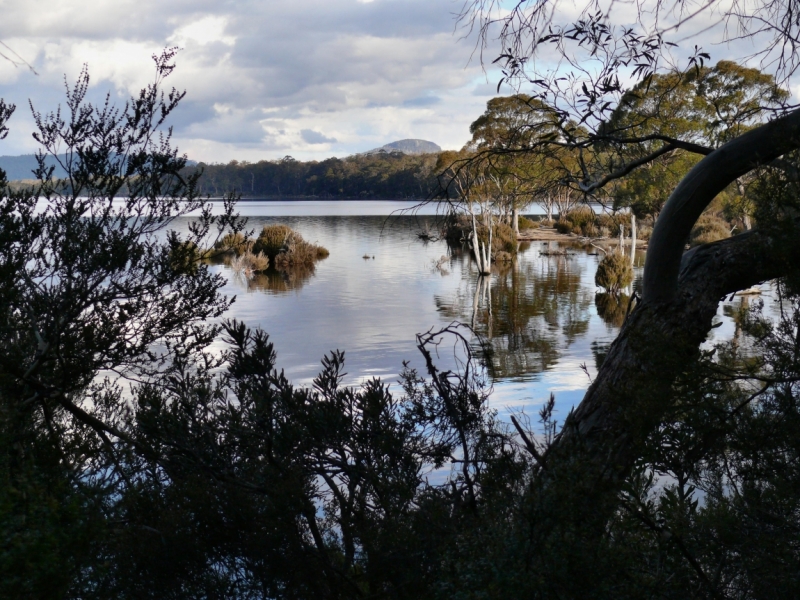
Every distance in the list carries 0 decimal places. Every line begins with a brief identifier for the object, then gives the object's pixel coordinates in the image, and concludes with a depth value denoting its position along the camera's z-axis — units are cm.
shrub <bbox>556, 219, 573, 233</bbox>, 4938
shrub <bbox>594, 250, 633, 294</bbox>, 2200
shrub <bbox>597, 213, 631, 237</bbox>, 4357
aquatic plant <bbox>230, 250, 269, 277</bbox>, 3043
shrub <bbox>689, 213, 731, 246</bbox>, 2562
